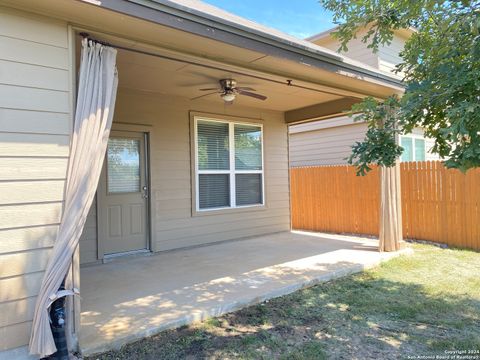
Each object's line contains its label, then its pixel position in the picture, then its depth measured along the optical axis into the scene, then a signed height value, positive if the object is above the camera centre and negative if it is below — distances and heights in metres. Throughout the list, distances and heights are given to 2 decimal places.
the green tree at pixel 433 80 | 2.21 +0.71
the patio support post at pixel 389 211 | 5.62 -0.54
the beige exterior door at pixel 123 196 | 5.34 -0.19
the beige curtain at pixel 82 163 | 2.41 +0.18
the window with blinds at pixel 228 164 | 6.45 +0.36
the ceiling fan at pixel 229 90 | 4.88 +1.34
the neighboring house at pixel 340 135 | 9.02 +1.32
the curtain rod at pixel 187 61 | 2.91 +1.36
